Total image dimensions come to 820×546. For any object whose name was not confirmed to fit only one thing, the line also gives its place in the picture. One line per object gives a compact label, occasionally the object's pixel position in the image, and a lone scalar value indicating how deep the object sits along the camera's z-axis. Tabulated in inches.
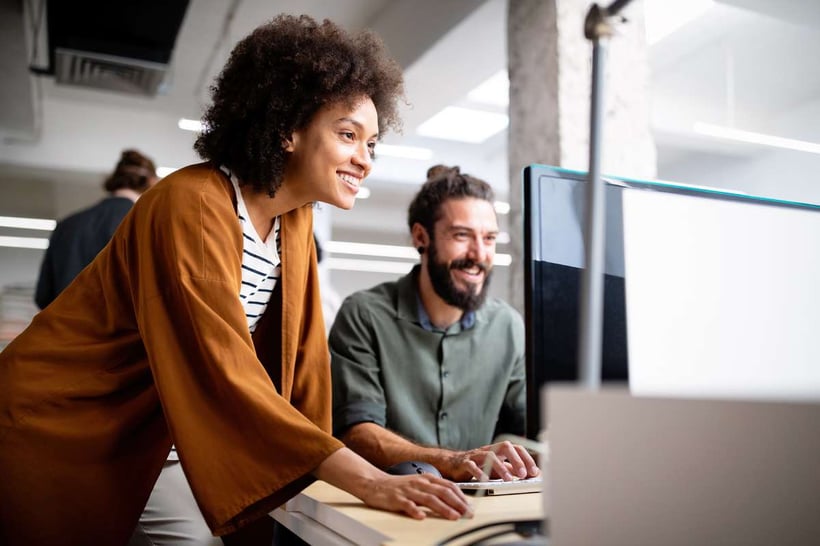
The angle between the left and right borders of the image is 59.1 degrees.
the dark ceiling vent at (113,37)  147.8
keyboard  42.1
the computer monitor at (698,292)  30.4
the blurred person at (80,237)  120.8
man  68.7
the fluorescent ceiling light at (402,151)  283.7
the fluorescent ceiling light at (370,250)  441.1
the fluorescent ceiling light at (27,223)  345.1
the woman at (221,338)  41.4
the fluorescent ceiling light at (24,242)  375.2
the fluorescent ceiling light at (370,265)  479.2
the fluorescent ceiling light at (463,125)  281.6
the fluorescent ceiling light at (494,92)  240.7
